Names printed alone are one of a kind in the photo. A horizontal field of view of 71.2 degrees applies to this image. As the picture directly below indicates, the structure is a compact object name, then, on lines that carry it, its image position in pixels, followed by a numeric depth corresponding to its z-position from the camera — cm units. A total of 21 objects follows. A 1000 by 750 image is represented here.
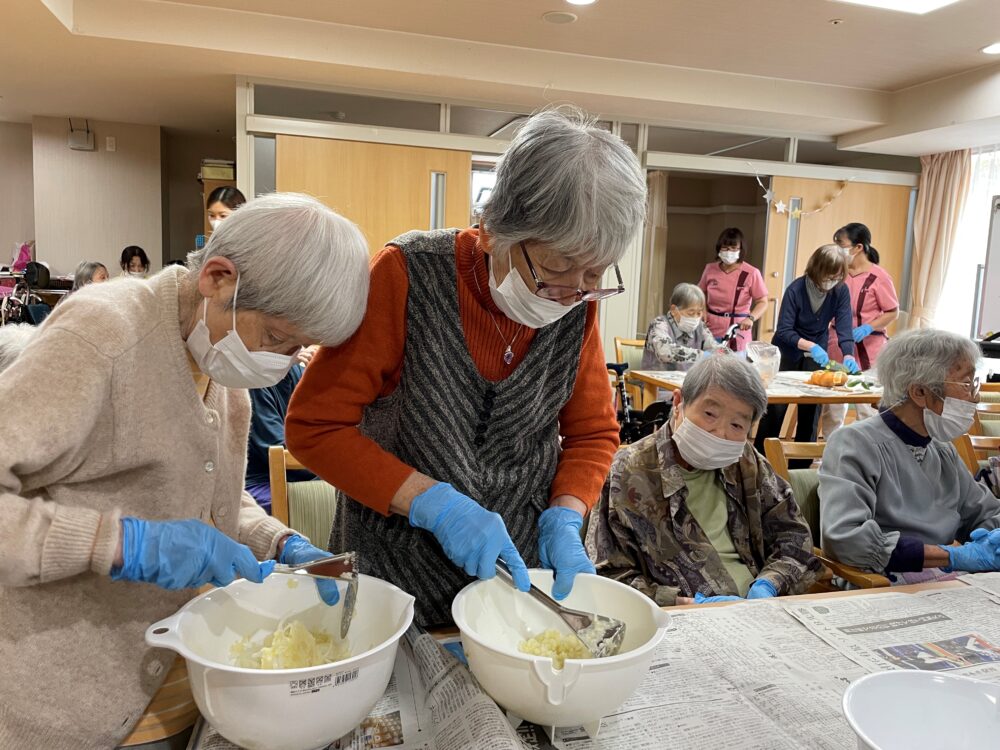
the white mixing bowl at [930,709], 78
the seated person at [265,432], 224
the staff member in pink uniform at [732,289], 530
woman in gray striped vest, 94
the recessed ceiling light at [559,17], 418
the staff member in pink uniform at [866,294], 495
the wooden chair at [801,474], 197
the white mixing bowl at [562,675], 77
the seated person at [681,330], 451
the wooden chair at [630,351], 519
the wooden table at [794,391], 362
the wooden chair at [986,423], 271
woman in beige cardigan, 78
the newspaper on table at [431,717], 81
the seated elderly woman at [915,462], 183
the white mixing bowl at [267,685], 72
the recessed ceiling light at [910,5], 392
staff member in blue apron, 436
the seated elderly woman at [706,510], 171
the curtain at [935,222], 638
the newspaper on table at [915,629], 114
